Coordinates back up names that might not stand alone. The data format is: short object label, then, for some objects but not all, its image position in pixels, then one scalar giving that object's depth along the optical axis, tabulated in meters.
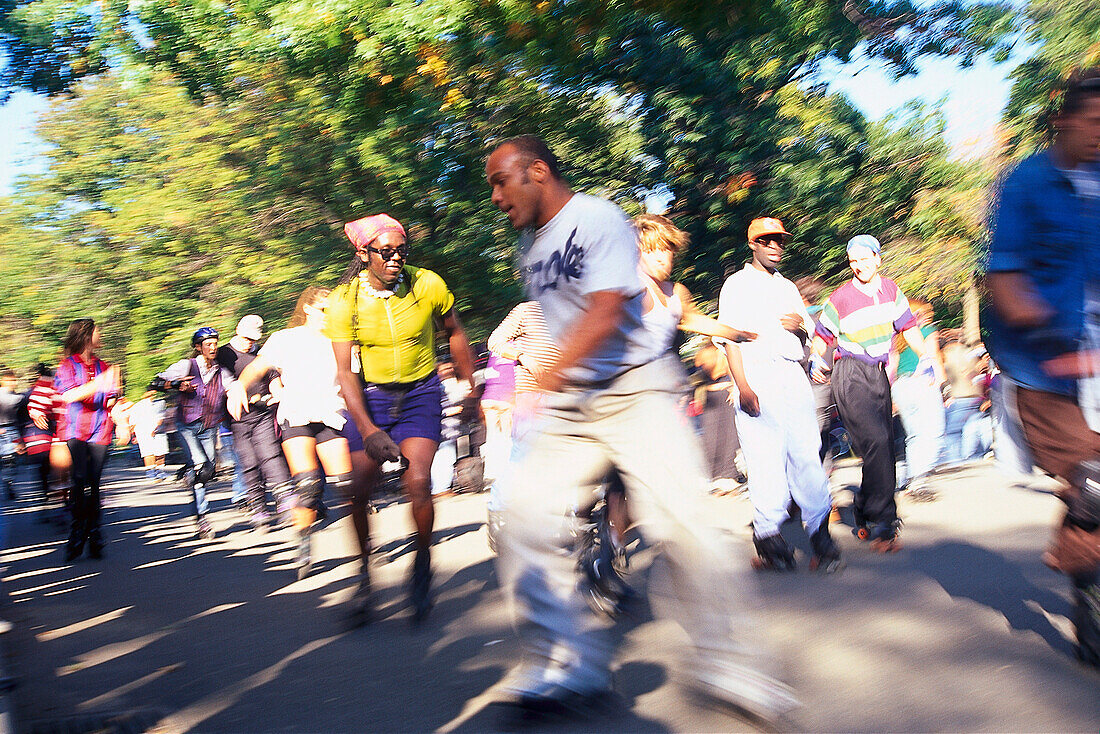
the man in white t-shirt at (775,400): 5.87
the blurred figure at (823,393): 8.30
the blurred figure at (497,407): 10.59
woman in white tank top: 5.36
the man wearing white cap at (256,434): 9.82
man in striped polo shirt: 6.71
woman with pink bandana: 5.31
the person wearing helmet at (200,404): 10.43
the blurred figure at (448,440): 13.11
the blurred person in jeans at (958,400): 13.22
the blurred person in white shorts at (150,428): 24.75
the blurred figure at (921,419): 9.27
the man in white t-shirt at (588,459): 3.46
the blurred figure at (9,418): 15.06
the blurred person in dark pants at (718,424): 11.04
